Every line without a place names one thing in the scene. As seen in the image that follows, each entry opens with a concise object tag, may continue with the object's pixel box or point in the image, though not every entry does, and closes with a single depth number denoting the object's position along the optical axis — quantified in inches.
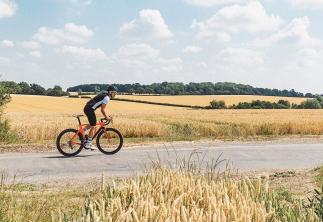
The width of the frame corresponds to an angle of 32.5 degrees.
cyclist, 617.3
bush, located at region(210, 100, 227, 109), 3167.6
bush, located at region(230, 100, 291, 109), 3164.4
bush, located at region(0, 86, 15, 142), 861.8
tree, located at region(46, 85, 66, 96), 3966.5
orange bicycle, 657.0
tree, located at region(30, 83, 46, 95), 3991.1
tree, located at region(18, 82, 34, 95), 3925.2
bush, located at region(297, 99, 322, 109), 3324.3
